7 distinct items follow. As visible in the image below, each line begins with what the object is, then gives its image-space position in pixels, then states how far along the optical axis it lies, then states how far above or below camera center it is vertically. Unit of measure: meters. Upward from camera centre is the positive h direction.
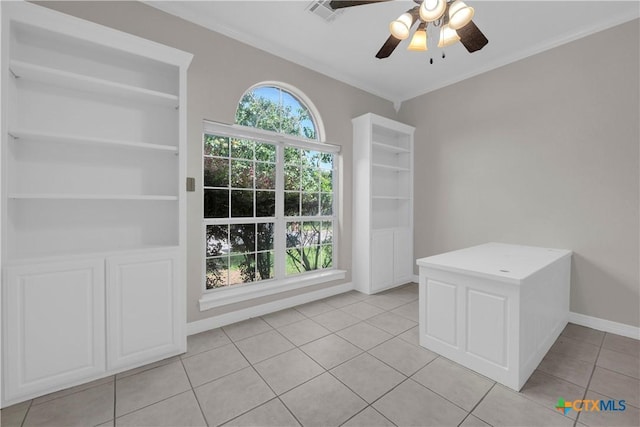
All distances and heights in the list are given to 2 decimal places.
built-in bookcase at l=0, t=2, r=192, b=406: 1.68 +0.09
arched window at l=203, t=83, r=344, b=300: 2.83 +0.21
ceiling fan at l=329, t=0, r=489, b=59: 1.66 +1.26
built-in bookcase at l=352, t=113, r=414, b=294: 3.69 +0.10
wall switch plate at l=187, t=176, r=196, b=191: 2.31 +0.24
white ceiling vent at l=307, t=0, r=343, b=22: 2.39 +1.87
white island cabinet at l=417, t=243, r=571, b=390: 1.79 -0.74
